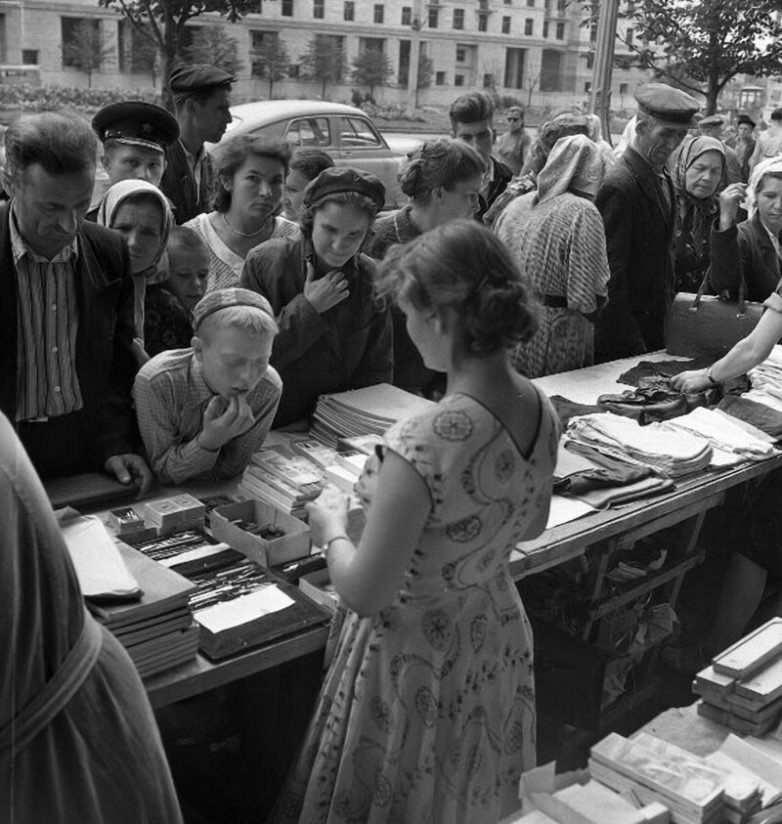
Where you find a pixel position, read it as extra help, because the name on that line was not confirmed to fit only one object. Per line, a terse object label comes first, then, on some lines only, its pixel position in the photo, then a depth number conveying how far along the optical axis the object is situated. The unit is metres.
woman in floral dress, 1.64
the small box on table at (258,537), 2.22
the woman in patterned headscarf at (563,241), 3.86
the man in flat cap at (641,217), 4.29
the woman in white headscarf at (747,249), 4.54
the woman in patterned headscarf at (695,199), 5.17
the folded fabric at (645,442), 3.07
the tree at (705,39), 6.57
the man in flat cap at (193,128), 4.11
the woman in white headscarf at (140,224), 2.82
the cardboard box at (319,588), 2.13
